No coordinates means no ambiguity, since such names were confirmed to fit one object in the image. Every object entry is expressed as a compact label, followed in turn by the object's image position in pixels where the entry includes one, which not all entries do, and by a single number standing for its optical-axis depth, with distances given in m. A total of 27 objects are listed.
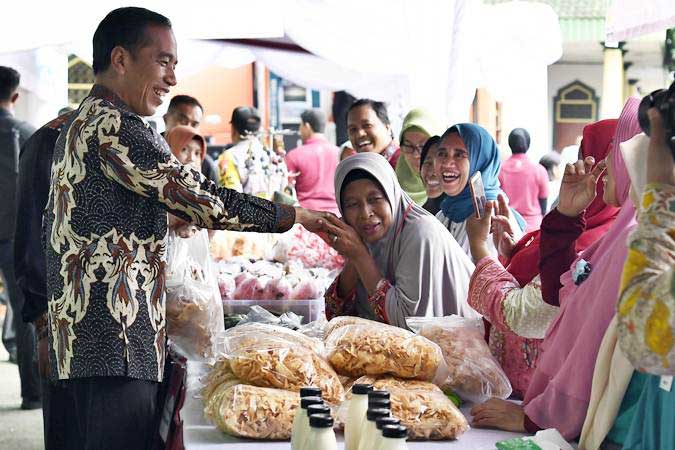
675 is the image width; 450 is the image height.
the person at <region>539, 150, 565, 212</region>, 12.67
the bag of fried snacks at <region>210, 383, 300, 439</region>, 2.54
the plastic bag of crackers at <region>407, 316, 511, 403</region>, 2.89
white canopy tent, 6.00
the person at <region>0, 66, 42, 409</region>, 6.29
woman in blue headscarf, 4.43
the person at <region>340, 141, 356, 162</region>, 8.53
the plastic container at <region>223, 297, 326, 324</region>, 4.23
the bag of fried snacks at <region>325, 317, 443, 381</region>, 2.75
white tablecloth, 2.50
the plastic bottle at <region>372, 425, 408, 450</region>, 1.86
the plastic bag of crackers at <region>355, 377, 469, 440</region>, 2.51
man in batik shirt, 2.71
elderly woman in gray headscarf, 3.48
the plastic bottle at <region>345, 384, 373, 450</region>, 2.21
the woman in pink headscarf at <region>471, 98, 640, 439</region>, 2.33
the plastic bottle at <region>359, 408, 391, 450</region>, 1.97
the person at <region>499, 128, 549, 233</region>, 9.84
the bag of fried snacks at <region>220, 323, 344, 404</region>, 2.67
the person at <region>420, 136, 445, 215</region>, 4.81
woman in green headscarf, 5.84
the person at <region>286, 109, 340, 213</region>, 8.91
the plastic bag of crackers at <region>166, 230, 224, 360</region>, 3.16
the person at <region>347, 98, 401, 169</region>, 6.50
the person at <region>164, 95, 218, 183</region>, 6.48
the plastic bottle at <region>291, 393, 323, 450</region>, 2.09
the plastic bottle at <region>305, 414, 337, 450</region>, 1.96
